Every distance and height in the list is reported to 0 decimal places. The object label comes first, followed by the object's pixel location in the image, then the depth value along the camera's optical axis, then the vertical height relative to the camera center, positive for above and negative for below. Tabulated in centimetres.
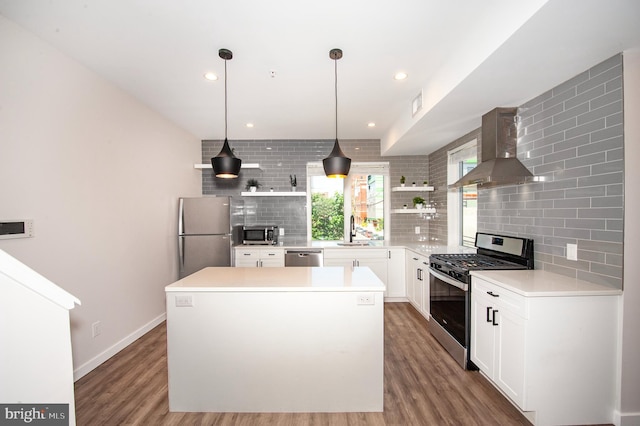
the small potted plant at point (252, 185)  463 +39
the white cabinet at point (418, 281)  350 -97
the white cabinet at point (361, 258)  414 -72
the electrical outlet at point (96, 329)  258 -110
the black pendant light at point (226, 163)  243 +39
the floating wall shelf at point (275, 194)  456 +24
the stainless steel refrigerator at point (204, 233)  390 -33
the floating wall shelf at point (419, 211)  448 -5
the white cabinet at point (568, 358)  182 -96
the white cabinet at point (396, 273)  421 -96
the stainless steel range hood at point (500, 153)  251 +52
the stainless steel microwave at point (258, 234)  431 -39
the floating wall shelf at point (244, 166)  438 +67
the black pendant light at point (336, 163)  235 +37
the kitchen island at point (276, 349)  198 -97
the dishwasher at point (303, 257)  415 -71
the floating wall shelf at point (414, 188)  448 +31
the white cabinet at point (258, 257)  417 -71
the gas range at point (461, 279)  249 -68
